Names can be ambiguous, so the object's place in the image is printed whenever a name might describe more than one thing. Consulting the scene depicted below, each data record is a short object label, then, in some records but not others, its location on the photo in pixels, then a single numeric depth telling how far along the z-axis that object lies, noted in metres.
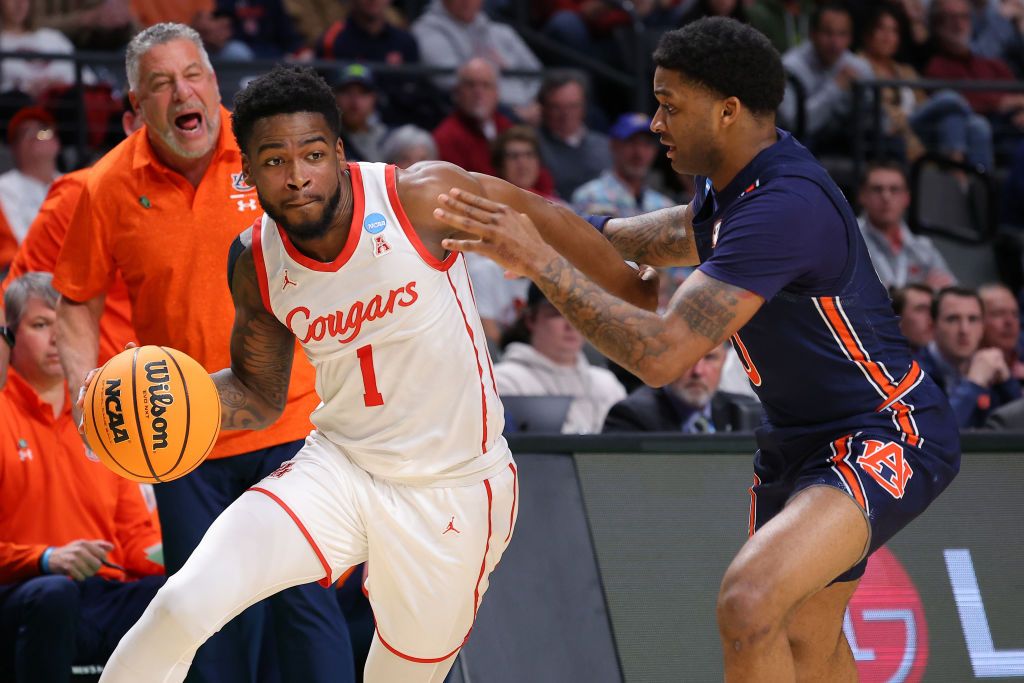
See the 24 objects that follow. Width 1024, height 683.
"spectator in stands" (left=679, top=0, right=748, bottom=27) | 22.47
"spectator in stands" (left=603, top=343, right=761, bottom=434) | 12.27
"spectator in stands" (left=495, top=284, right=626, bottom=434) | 14.09
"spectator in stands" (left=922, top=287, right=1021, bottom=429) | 14.20
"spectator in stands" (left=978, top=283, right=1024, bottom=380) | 17.12
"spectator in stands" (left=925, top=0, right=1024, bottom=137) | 23.86
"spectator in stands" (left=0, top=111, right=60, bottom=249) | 16.36
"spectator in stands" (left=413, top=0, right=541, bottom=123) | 21.20
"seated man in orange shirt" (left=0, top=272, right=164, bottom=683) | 10.07
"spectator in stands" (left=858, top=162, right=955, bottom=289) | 18.59
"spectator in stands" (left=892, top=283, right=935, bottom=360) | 16.17
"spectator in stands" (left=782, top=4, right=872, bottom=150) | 21.61
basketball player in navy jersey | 7.68
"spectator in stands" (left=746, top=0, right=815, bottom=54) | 23.23
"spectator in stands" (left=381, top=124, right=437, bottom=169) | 17.14
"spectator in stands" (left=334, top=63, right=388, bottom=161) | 18.27
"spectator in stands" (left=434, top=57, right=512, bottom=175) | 18.84
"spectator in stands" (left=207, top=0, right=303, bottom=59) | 20.87
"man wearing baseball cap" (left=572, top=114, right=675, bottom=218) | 18.41
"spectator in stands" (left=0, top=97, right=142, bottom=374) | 10.87
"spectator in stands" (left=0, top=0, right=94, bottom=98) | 18.73
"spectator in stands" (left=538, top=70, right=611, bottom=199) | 19.92
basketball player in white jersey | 7.98
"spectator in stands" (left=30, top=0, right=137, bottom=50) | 19.45
